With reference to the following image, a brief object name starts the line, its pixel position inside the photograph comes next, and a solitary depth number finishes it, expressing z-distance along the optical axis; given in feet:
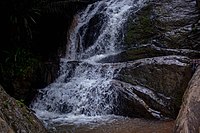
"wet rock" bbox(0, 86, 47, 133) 11.37
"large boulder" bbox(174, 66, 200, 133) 11.87
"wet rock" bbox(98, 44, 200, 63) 24.81
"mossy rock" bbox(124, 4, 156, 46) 27.99
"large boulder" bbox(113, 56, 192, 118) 21.17
